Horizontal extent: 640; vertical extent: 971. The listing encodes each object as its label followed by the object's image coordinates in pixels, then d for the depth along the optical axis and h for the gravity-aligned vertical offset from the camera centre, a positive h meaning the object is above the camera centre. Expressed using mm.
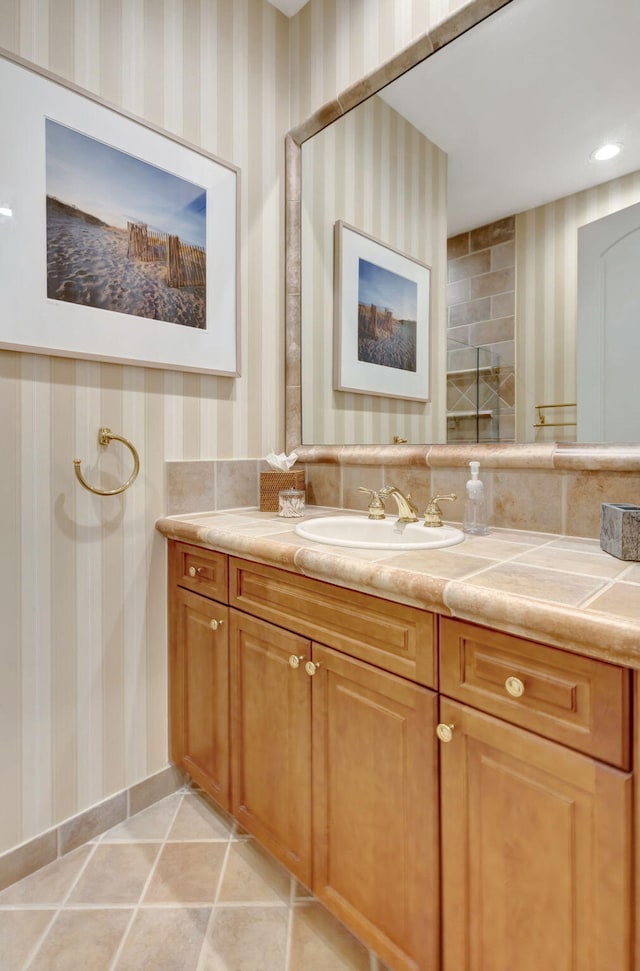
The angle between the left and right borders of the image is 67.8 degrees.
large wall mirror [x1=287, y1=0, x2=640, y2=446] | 1091 +755
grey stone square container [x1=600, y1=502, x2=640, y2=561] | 918 -119
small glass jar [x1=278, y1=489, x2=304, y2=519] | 1520 -100
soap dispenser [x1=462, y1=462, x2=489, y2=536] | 1208 -91
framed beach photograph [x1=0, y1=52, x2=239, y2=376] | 1181 +671
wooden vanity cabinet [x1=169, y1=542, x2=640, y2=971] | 626 -514
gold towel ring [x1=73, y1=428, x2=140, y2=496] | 1312 +52
